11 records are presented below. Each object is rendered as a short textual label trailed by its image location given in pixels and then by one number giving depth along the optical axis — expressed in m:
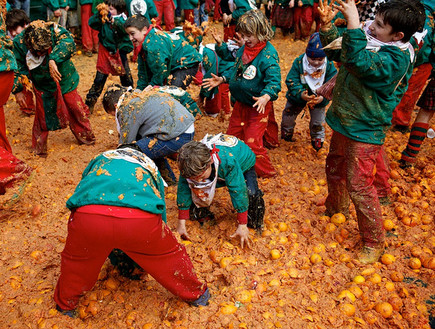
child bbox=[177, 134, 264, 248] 3.00
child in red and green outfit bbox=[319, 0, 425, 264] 2.76
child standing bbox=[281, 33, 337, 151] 4.70
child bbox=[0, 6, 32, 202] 3.83
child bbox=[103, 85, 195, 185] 3.83
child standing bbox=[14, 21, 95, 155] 4.63
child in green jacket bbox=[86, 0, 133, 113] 6.24
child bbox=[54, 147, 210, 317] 2.35
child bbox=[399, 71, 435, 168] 4.67
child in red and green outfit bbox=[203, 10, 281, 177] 4.11
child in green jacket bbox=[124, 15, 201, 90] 4.81
